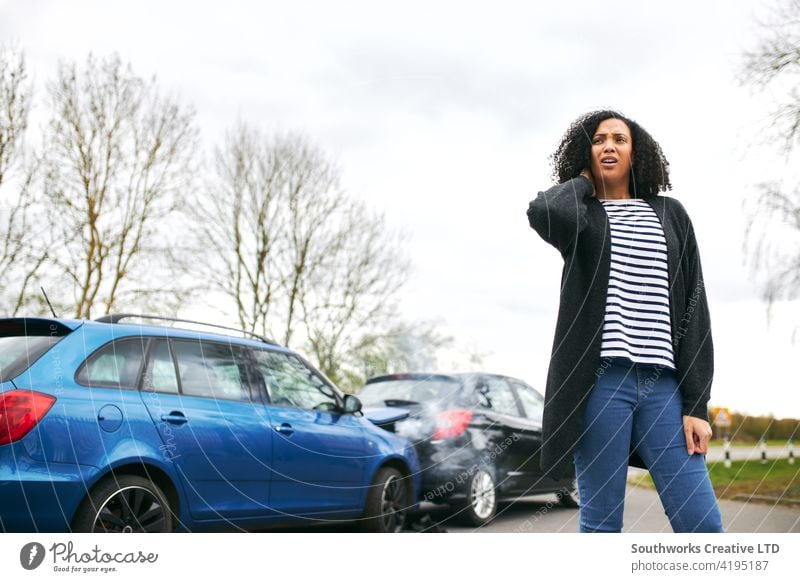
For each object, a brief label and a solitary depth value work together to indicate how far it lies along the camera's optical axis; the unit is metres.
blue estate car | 2.74
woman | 1.98
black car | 5.14
